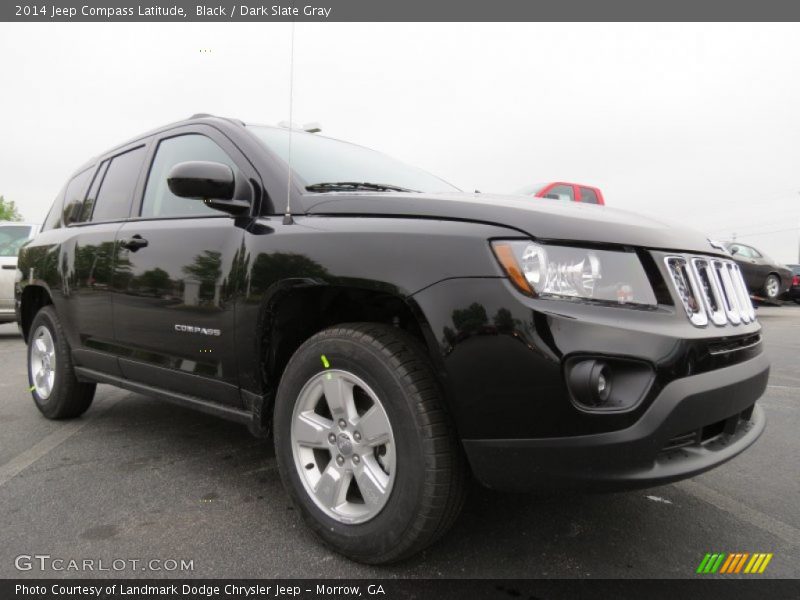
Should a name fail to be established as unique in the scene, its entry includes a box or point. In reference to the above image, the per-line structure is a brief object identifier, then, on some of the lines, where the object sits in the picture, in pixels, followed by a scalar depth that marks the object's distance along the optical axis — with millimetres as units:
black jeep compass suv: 1574
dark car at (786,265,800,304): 17344
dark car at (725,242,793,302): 12055
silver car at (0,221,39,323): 8062
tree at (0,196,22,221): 63406
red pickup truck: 10758
